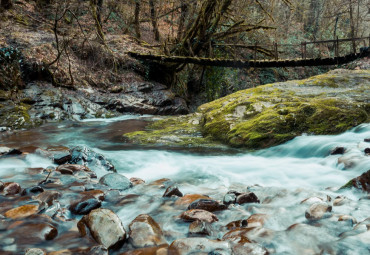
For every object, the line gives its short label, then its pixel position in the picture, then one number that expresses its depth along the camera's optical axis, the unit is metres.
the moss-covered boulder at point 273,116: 5.40
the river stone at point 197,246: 1.95
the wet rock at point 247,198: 2.86
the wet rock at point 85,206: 2.66
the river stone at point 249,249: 1.91
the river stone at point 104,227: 2.04
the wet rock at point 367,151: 3.91
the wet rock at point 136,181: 3.76
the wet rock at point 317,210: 2.44
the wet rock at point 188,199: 2.90
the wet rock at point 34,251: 1.83
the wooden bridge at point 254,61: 10.80
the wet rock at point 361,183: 2.91
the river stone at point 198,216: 2.47
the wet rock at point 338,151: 4.33
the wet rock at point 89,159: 4.42
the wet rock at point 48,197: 2.82
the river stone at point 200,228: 2.26
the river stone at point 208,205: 2.68
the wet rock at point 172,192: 3.16
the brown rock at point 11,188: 3.07
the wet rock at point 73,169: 3.83
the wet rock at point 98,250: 1.94
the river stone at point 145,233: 2.10
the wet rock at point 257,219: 2.40
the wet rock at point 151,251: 1.99
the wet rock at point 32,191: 3.04
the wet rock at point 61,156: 4.46
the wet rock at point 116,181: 3.44
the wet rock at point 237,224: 2.37
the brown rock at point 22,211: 2.44
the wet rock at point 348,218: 2.29
